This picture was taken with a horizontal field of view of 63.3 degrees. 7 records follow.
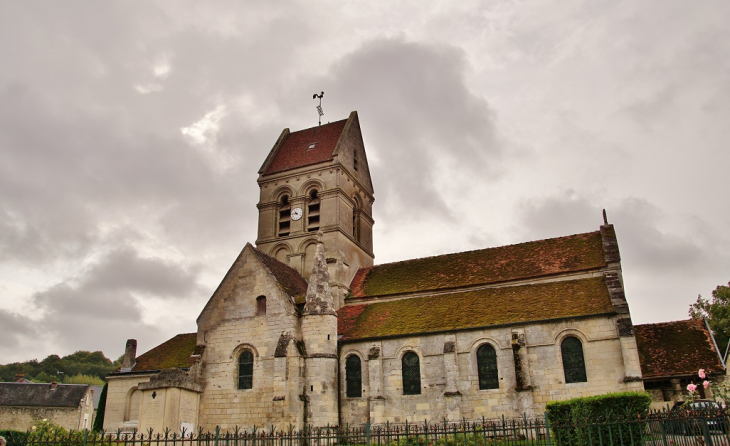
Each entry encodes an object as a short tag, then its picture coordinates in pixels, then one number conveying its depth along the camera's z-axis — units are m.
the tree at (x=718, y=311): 34.94
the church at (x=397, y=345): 21.94
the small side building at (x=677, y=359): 21.92
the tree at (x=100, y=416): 27.47
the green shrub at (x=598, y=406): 15.46
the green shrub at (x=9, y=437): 13.42
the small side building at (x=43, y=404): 50.38
